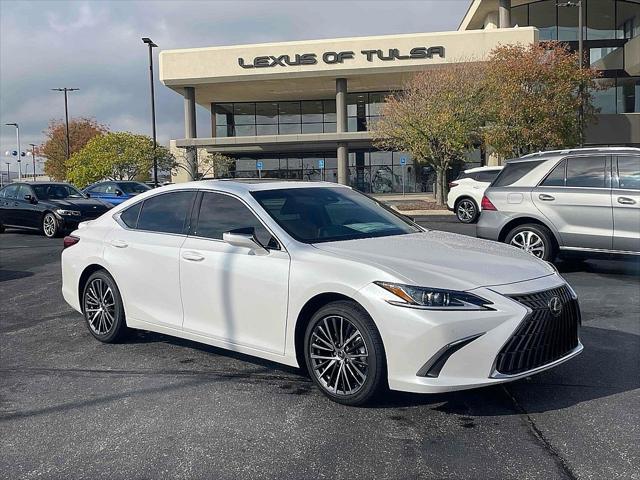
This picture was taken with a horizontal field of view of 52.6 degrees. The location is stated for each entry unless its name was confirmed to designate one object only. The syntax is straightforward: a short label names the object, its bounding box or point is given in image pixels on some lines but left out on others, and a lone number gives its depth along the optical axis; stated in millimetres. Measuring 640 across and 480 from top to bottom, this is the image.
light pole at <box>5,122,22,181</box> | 74100
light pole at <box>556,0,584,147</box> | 27109
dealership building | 36094
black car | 16672
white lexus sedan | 4023
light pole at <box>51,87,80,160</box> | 55156
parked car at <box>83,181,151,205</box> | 23062
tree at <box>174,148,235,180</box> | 41812
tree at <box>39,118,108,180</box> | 63906
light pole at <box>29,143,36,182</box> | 81075
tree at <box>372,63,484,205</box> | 26438
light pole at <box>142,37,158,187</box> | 35938
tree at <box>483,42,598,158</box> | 25969
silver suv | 8922
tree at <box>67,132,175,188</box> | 36625
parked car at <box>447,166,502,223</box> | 19406
